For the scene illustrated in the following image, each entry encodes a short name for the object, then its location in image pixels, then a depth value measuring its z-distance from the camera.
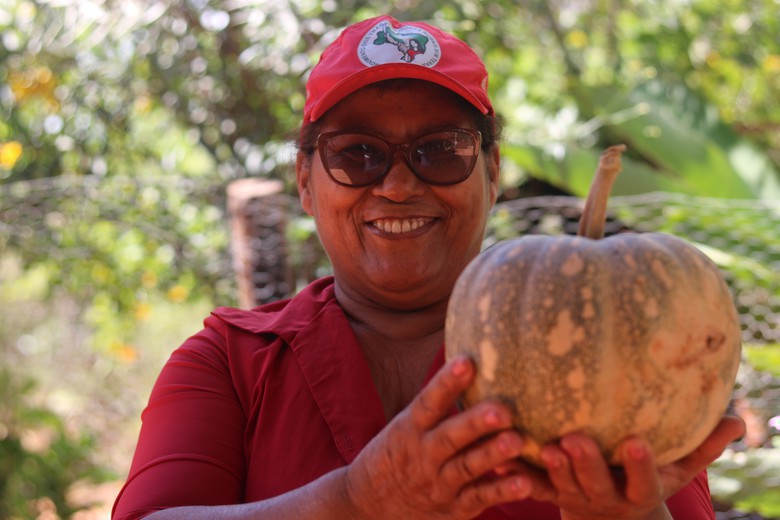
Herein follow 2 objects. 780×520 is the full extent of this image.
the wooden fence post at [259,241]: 4.07
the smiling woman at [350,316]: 1.75
